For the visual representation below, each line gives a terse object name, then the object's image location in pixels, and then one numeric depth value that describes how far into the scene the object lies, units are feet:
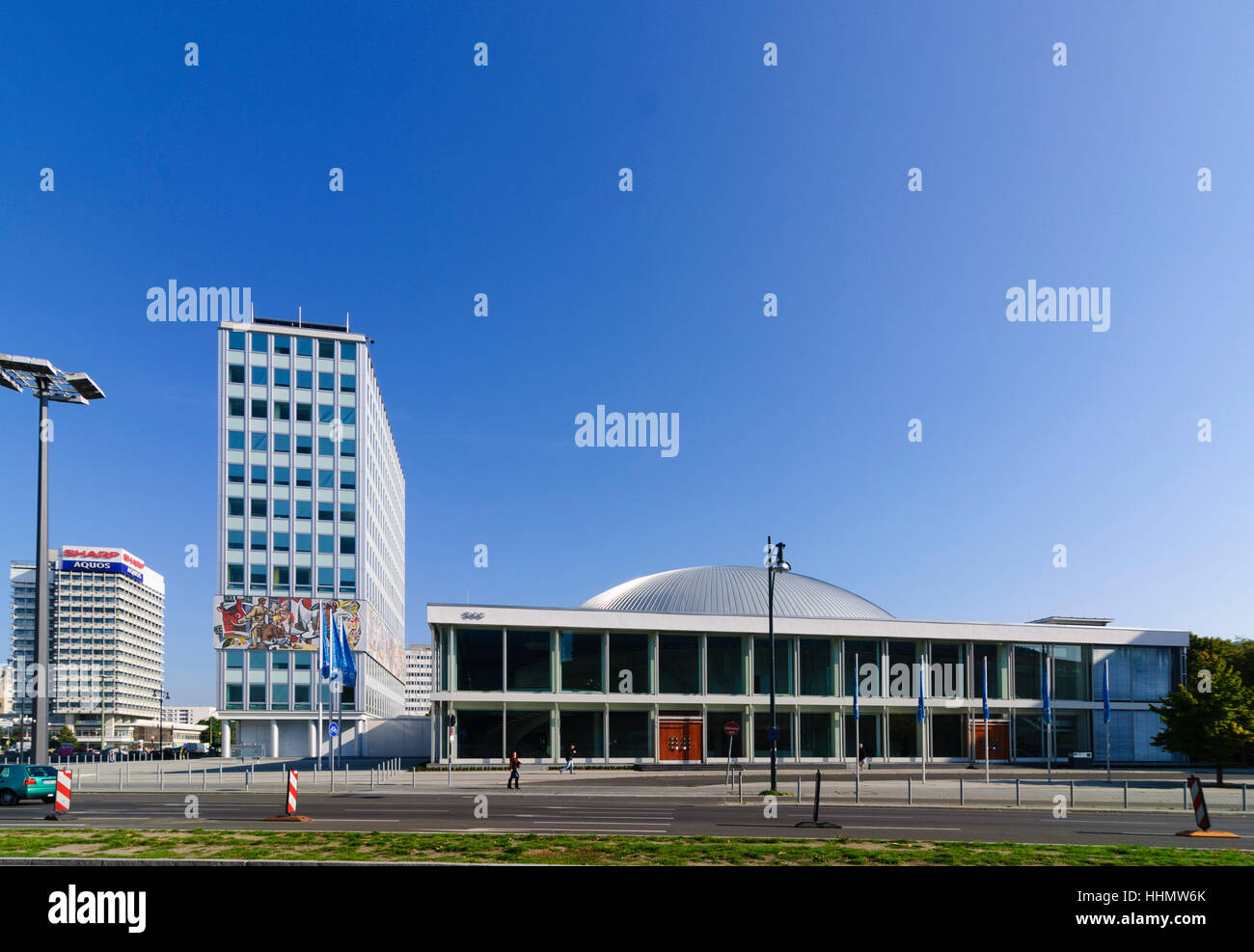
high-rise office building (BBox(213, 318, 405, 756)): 253.85
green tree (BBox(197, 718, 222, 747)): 505.00
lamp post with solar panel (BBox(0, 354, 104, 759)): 109.09
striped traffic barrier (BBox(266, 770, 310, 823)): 80.95
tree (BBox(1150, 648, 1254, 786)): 143.64
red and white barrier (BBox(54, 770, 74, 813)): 79.46
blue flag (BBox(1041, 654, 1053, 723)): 157.98
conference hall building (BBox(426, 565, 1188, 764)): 185.68
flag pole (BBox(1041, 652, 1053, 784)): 158.20
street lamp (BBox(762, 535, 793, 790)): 117.95
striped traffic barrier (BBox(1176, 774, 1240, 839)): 75.46
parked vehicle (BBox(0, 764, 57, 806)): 95.30
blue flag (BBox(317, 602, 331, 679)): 146.52
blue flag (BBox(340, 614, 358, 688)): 143.84
